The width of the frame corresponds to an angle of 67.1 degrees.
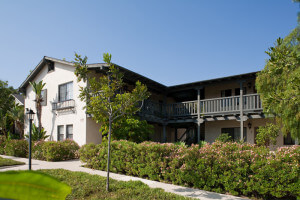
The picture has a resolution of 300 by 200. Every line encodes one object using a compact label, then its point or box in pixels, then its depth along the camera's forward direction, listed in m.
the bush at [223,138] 14.84
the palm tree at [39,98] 19.45
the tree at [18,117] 21.92
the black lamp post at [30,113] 10.33
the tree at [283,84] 4.91
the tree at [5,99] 25.04
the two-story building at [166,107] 15.92
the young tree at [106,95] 7.60
